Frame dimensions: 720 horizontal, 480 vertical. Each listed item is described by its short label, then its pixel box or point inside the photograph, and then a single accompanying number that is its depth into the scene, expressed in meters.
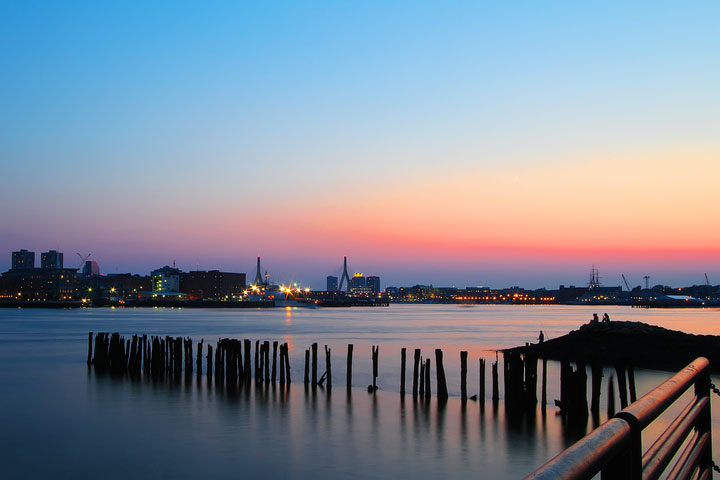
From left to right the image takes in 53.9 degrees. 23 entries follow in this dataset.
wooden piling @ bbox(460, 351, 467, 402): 24.05
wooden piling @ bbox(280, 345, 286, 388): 30.59
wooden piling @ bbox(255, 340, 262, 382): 31.89
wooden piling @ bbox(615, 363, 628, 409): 20.66
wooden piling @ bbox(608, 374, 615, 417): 21.92
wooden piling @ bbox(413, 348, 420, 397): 25.81
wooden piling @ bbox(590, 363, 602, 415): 20.50
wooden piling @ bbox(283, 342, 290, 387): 31.19
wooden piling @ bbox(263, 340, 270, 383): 31.30
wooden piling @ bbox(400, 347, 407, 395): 26.60
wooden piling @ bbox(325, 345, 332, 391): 29.46
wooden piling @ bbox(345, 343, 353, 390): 29.11
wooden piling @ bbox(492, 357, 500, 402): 24.98
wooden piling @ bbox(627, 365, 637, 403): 21.63
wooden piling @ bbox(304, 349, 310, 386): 30.27
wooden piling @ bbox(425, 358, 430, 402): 26.02
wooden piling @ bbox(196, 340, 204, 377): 33.67
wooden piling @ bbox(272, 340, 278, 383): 31.14
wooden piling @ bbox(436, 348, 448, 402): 25.27
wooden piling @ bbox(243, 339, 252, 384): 31.28
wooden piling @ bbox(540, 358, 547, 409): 23.00
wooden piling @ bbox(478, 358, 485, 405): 23.95
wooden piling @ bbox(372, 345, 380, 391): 28.00
